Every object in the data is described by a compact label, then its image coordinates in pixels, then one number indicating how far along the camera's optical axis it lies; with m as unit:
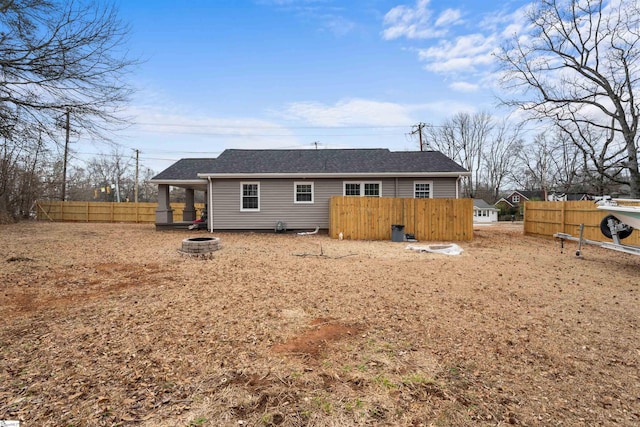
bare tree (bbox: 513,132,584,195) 32.53
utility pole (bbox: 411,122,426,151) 29.68
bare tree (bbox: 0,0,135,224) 6.02
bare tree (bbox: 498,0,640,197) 13.22
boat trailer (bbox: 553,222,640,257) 7.05
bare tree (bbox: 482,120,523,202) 39.75
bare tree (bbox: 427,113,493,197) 37.59
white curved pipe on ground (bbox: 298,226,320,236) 13.29
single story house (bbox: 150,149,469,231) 13.46
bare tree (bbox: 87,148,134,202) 42.09
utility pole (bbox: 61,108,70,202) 6.81
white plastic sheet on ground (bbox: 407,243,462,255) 8.91
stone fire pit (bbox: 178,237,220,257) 8.15
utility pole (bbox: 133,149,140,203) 35.62
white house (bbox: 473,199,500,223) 37.74
